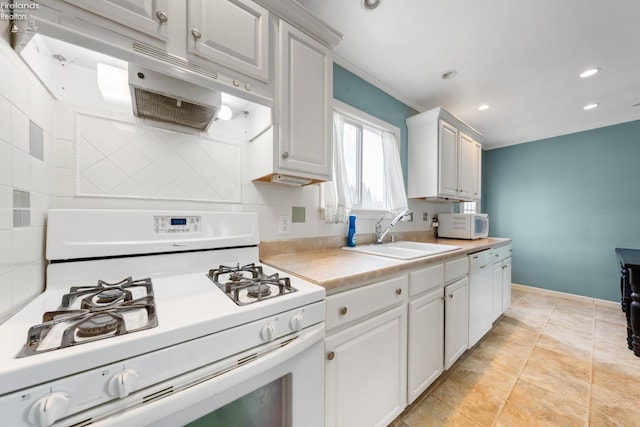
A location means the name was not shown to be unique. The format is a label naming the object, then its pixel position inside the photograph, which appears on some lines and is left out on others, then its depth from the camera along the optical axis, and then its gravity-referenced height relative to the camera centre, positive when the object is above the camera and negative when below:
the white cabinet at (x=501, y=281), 2.36 -0.69
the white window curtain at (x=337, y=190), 1.71 +0.16
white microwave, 2.57 -0.14
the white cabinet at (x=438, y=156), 2.35 +0.58
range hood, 0.90 +0.45
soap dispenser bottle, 1.87 -0.15
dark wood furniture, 1.98 -0.74
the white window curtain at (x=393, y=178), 2.26 +0.32
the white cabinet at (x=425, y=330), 1.35 -0.69
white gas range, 0.46 -0.28
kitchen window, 1.76 +0.39
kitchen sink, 1.61 -0.28
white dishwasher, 1.94 -0.69
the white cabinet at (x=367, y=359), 0.99 -0.66
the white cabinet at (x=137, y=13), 0.75 +0.64
